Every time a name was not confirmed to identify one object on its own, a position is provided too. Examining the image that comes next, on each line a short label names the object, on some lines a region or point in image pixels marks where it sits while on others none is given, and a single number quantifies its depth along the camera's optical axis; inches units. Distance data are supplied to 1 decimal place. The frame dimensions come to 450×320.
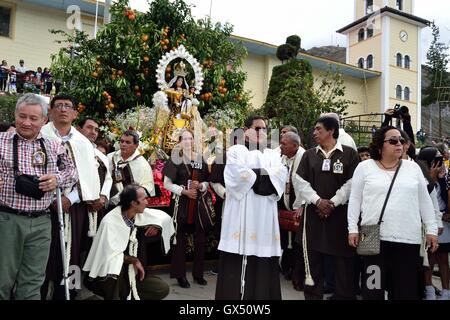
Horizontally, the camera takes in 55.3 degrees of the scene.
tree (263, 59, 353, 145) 498.6
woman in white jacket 138.3
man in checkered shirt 121.7
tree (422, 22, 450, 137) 925.8
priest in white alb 156.9
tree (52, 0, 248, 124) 280.8
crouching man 142.8
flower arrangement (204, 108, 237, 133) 291.4
